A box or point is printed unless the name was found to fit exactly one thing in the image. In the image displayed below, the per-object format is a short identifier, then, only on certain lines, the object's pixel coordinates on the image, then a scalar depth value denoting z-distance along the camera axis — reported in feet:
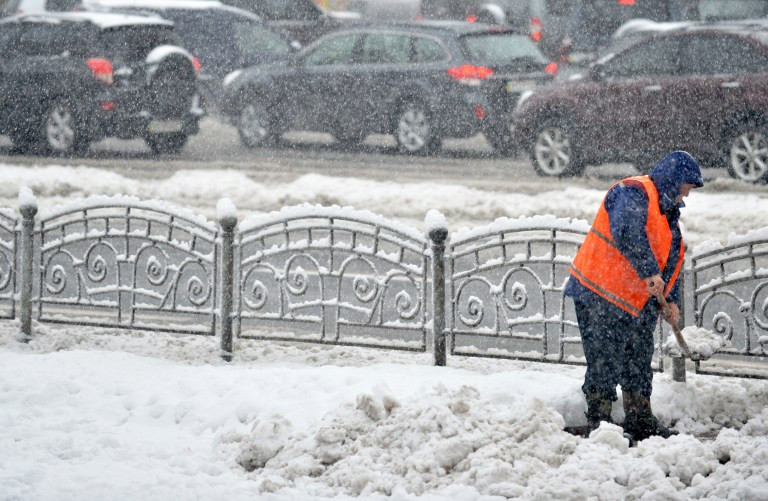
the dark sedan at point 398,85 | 121.19
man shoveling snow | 43.99
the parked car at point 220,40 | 147.84
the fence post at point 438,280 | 54.24
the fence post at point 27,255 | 59.93
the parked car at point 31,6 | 148.46
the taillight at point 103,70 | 123.65
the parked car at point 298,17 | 182.80
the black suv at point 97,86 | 123.65
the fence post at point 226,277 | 57.31
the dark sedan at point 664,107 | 102.73
